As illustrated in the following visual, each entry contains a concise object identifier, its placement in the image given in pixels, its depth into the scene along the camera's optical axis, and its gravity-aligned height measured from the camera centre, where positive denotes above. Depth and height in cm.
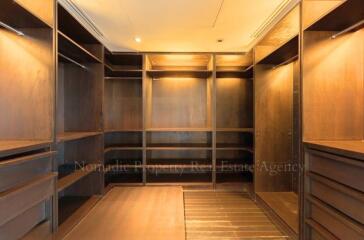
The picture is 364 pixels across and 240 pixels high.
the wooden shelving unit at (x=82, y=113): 344 +13
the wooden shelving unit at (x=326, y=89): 198 +27
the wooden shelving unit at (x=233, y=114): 441 +15
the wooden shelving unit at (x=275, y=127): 356 -6
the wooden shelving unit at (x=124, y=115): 442 +14
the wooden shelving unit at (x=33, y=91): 198 +25
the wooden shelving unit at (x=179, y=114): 458 +16
